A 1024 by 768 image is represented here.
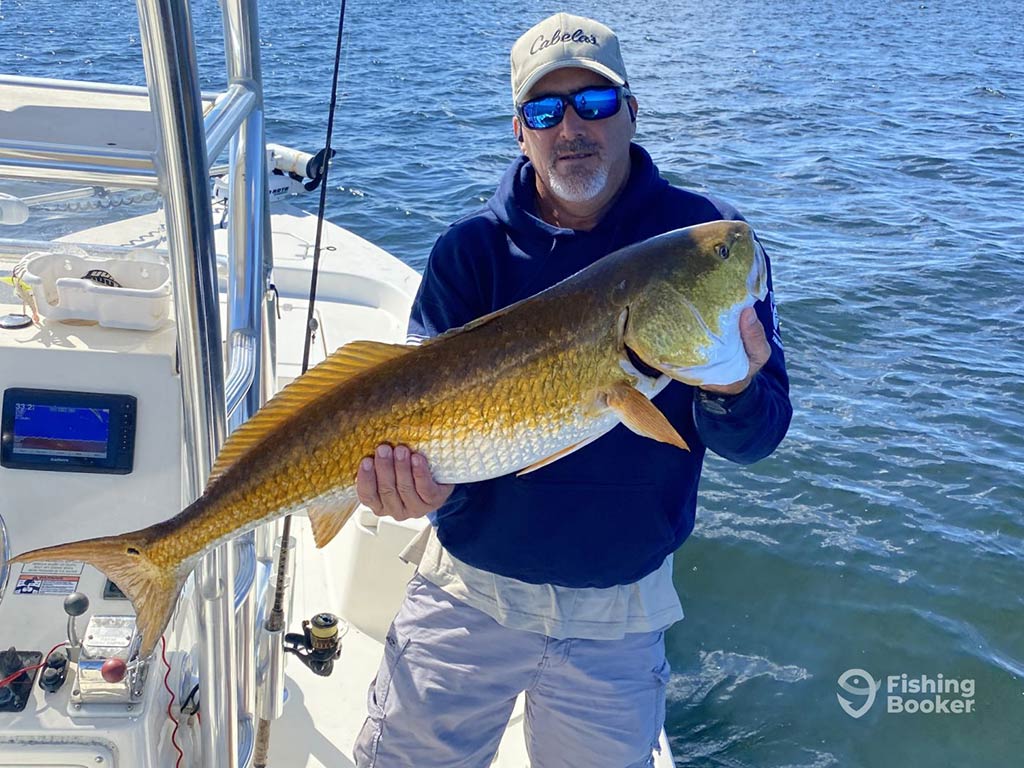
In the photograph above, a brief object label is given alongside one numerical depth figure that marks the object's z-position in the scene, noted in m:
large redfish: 2.33
